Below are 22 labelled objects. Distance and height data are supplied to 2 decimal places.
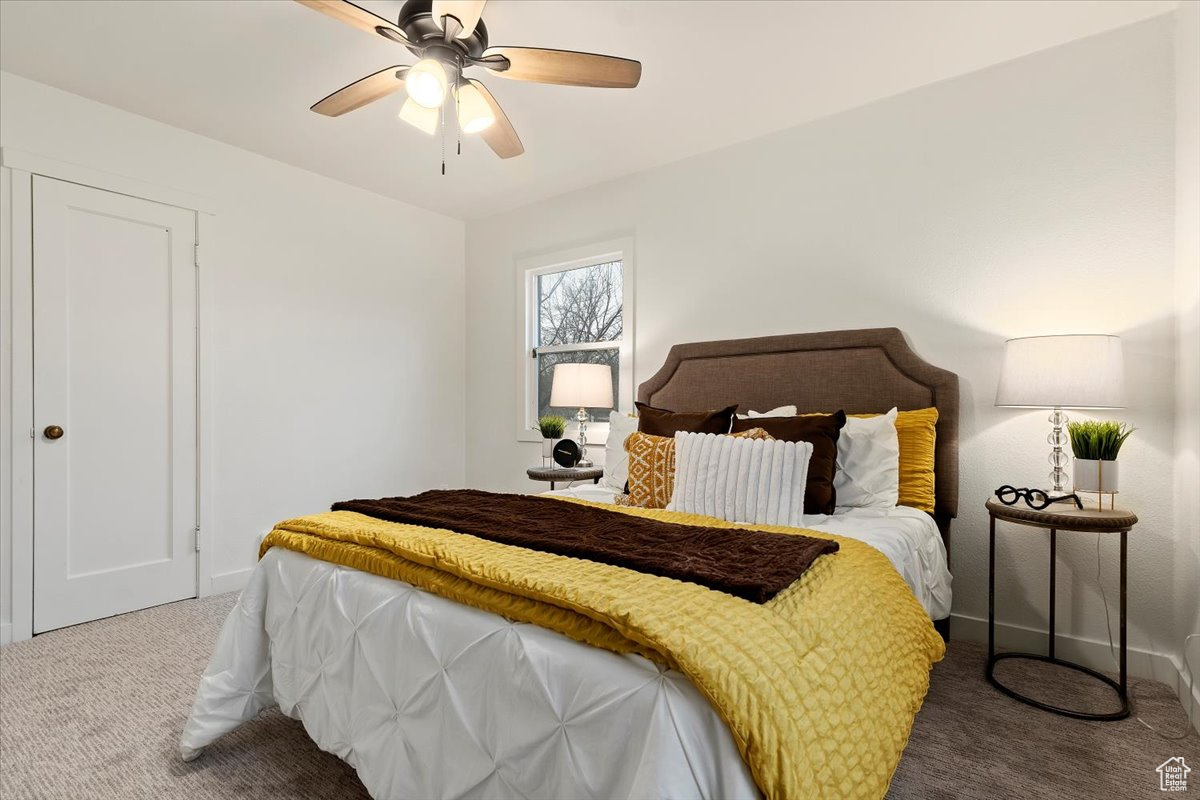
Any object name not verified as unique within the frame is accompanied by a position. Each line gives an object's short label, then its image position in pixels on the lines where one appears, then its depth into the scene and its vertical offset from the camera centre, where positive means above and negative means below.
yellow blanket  0.92 -0.45
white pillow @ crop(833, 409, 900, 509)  2.34 -0.29
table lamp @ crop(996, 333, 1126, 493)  2.07 +0.09
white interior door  2.75 -0.06
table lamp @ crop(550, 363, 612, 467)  3.55 +0.05
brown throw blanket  1.28 -0.39
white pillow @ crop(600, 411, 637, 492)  2.77 -0.28
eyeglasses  2.13 -0.37
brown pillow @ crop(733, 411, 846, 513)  2.21 -0.19
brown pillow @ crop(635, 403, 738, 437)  2.57 -0.12
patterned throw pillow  2.35 -0.31
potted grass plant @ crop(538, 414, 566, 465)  3.72 -0.21
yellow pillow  2.46 -0.26
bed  0.94 -0.61
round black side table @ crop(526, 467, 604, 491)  3.43 -0.47
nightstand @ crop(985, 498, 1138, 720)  1.95 -0.43
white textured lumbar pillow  2.00 -0.30
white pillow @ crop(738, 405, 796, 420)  2.73 -0.08
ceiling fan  1.85 +1.16
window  3.80 +0.51
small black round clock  3.56 -0.36
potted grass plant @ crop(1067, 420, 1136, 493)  2.11 -0.20
